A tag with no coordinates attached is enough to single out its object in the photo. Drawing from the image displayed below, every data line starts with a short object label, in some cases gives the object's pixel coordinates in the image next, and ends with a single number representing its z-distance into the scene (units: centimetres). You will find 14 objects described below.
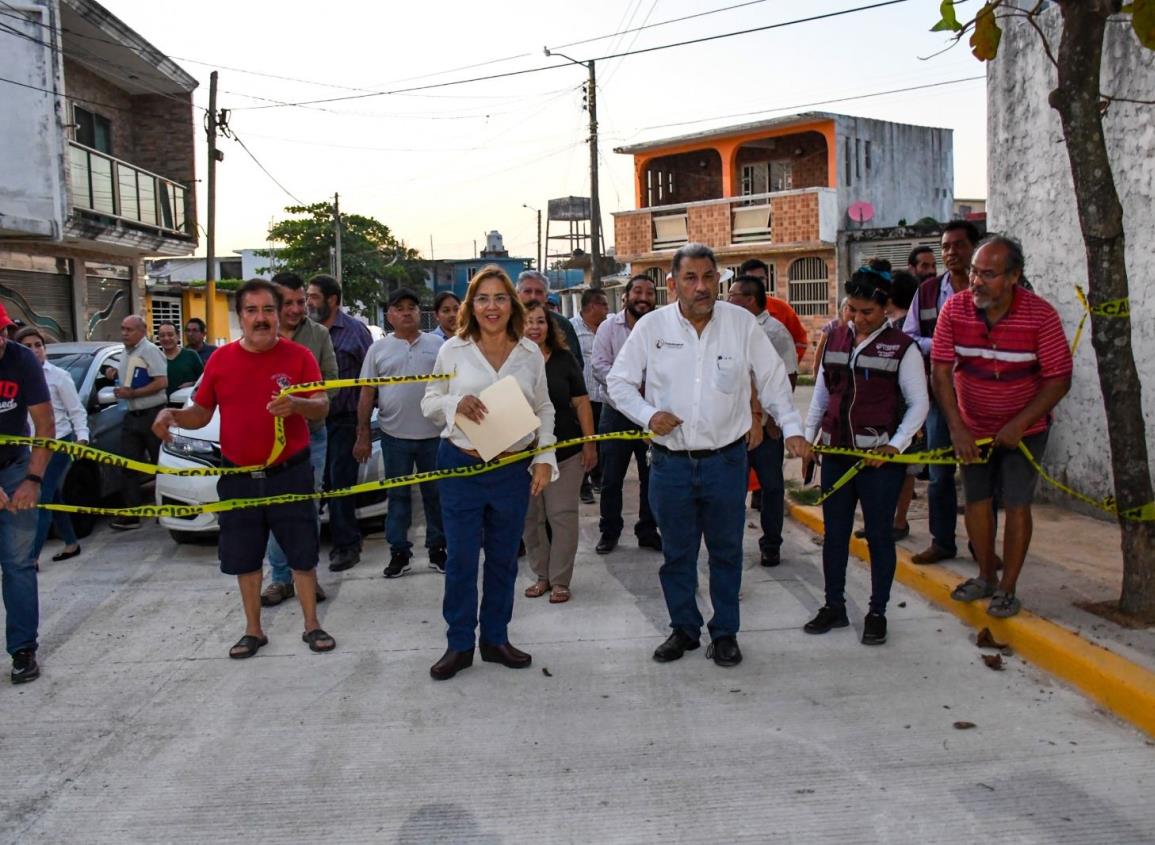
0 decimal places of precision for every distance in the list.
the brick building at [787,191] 2762
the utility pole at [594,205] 2697
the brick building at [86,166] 1666
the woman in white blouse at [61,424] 713
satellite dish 2766
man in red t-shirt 503
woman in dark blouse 580
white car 753
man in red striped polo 468
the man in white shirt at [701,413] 465
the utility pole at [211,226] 2358
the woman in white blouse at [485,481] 471
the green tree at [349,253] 4453
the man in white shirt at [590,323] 865
